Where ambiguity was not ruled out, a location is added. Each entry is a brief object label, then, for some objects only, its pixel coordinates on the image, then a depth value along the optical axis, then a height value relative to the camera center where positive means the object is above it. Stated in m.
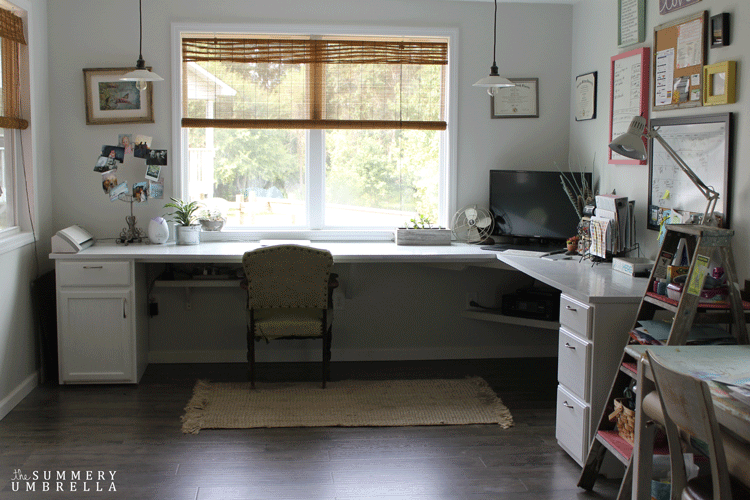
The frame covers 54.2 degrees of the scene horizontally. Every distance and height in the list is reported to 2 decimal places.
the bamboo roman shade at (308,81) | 4.60 +0.65
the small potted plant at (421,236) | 4.64 -0.33
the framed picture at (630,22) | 3.74 +0.85
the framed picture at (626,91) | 3.73 +0.50
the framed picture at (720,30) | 3.03 +0.64
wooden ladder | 2.57 -0.44
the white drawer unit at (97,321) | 4.14 -0.78
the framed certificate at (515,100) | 4.77 +0.55
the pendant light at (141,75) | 4.03 +0.59
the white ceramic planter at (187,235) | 4.48 -0.31
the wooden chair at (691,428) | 1.81 -0.62
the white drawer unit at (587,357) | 2.98 -0.72
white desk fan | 4.73 -0.26
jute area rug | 3.73 -1.19
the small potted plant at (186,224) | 4.49 -0.25
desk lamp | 2.92 +0.14
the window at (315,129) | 4.61 +0.35
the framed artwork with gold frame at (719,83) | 3.00 +0.42
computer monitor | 4.37 -0.13
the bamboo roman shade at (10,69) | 3.83 +0.62
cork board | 3.21 +0.57
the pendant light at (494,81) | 4.08 +0.57
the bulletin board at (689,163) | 3.06 +0.10
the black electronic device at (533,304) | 4.46 -0.74
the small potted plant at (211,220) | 4.65 -0.23
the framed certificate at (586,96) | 4.42 +0.54
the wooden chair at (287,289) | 3.96 -0.57
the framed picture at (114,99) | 4.50 +0.52
